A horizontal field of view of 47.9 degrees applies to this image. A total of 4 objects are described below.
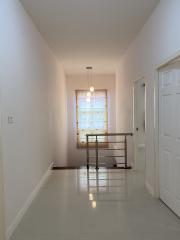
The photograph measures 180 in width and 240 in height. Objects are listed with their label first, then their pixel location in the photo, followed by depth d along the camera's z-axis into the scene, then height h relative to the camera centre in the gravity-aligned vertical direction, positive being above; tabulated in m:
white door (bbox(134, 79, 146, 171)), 4.49 -0.33
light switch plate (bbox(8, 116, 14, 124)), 2.27 -0.06
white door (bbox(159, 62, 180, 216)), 2.51 -0.31
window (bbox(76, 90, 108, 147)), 7.79 -0.11
